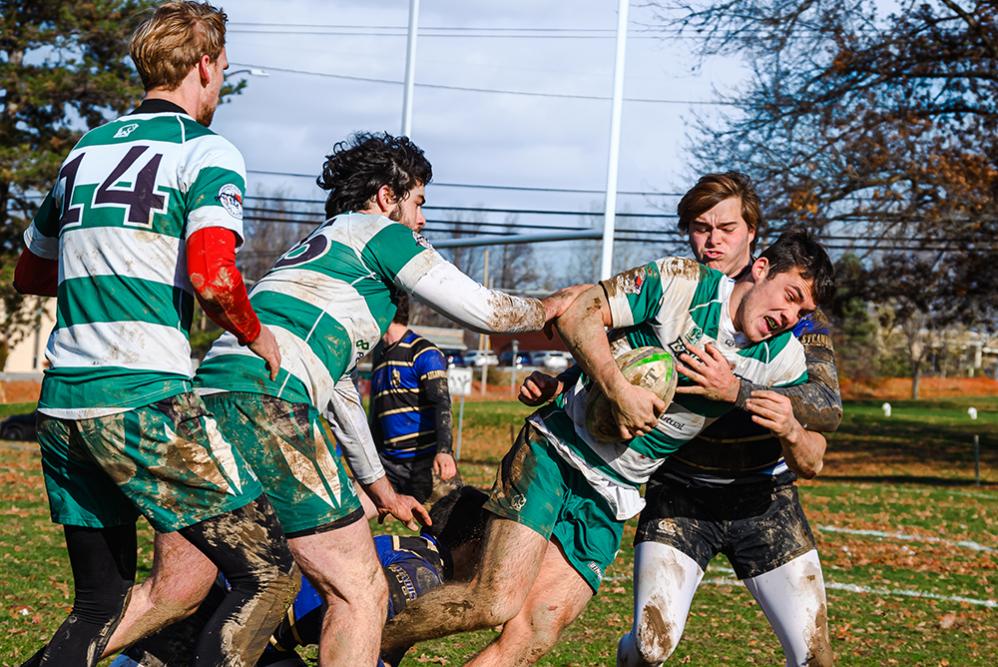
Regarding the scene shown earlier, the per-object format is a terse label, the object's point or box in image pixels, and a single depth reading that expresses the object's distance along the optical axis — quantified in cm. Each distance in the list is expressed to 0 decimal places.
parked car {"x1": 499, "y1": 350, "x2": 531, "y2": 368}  5718
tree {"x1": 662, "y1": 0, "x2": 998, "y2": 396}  2145
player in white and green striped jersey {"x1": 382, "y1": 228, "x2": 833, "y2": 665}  449
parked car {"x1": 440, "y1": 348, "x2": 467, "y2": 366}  5762
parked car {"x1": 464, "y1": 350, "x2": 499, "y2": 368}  5609
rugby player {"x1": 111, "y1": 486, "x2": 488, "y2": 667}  447
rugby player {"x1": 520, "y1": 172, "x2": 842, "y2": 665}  471
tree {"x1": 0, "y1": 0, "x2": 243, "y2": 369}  2355
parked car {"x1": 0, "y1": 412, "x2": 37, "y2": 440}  2445
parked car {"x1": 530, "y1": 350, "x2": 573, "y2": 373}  5384
